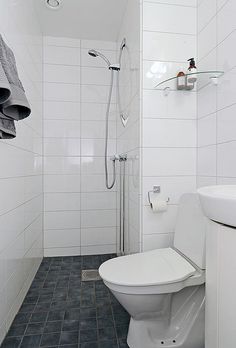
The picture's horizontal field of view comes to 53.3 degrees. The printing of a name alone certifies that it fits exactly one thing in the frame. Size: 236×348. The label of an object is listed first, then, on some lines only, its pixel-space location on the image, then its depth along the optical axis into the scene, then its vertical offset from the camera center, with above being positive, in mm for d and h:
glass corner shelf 1349 +577
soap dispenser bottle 1451 +618
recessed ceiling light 1965 +1424
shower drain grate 2008 -921
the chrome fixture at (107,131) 2076 +410
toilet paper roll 1529 -226
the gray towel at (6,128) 1032 +194
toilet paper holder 1586 -124
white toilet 1094 -556
